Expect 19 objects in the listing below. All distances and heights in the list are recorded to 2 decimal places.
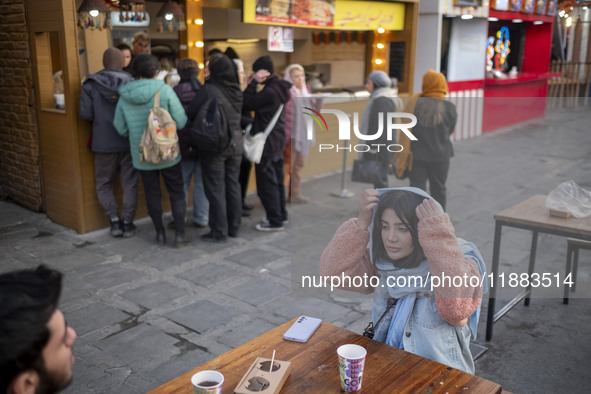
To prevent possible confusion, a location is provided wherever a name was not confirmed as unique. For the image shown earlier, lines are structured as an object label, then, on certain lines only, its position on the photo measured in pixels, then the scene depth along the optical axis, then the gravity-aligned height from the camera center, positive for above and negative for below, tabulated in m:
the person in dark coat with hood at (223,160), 5.37 -0.99
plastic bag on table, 3.22 -0.79
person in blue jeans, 5.72 -0.92
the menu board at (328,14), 7.29 +0.59
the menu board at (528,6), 13.63 +1.17
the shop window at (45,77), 5.90 -0.22
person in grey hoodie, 5.45 -0.82
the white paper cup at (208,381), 1.75 -0.97
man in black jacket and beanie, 5.84 -0.73
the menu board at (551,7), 15.03 +1.26
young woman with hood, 2.36 -0.89
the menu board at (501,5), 12.44 +1.10
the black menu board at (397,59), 10.96 -0.05
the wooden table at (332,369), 1.93 -1.07
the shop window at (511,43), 14.89 +0.36
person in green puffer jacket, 5.29 -0.63
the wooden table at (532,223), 3.31 -0.95
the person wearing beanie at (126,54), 6.21 +0.02
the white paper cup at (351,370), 1.88 -1.00
